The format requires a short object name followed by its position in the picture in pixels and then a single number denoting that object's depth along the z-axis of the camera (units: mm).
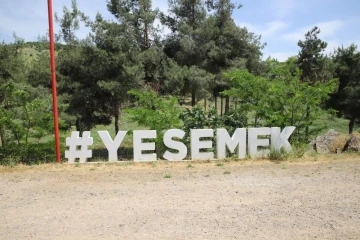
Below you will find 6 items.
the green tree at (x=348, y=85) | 22125
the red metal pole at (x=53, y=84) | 9320
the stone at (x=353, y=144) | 10765
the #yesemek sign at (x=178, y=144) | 9672
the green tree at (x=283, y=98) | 10812
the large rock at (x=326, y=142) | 12160
